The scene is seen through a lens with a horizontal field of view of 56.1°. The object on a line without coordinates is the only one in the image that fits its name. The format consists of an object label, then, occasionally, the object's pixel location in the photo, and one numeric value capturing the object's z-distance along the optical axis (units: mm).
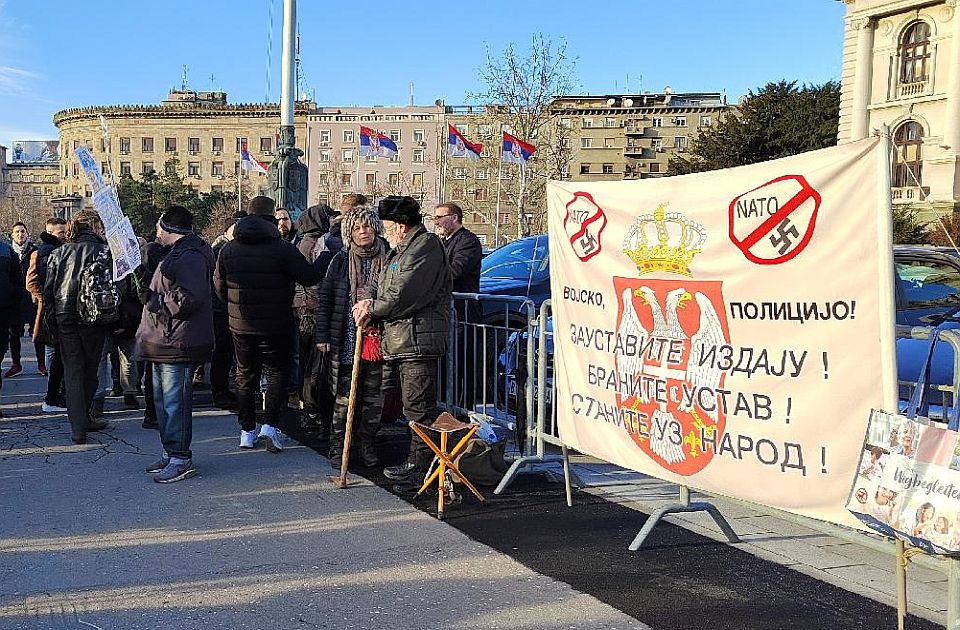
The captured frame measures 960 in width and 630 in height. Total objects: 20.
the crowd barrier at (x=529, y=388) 4234
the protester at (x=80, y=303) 7445
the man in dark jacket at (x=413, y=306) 6117
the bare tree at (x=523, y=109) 39281
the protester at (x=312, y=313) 8133
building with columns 46781
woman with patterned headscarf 6812
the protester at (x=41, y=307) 9250
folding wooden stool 5855
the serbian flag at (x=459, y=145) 32156
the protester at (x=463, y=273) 7555
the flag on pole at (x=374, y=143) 45969
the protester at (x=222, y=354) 9180
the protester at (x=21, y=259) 11883
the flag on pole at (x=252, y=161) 38719
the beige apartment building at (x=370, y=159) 95312
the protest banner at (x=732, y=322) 3699
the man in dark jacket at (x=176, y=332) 6551
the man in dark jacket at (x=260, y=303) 7340
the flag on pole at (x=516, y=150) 26323
